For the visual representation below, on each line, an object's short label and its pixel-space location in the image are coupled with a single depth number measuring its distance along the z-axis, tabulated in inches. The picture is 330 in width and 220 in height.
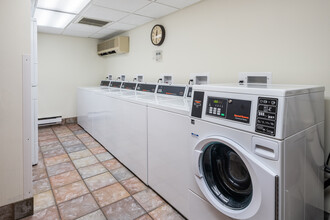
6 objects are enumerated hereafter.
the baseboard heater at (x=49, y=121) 192.4
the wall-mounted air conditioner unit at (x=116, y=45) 166.7
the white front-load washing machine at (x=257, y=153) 41.0
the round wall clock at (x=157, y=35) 125.8
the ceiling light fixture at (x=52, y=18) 128.3
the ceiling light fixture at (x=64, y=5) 108.6
